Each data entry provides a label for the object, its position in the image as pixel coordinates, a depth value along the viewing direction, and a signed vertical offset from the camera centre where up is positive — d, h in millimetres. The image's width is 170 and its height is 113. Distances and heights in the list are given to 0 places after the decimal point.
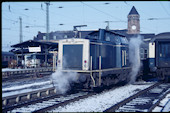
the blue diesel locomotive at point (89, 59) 11398 -69
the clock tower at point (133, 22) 68962 +11407
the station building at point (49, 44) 24531 +1576
